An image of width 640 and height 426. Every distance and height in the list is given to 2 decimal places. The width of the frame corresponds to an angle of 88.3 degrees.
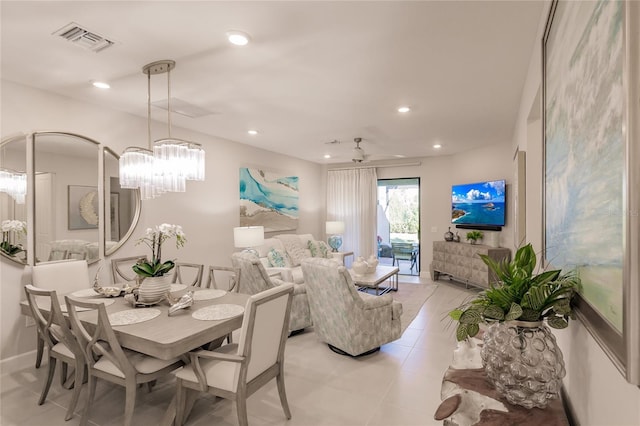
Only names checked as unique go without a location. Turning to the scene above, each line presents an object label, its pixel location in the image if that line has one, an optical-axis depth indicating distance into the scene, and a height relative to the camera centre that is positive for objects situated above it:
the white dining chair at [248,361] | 1.92 -0.94
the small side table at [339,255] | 6.59 -0.87
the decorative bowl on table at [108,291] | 2.81 -0.68
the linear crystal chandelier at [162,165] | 2.80 +0.41
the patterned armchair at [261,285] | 3.67 -0.84
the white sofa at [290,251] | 5.00 -0.74
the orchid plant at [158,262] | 2.59 -0.41
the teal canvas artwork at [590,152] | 0.69 +0.16
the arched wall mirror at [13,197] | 3.03 +0.14
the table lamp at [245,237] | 4.96 -0.38
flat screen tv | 5.65 +0.13
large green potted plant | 1.01 -0.38
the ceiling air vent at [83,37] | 2.19 +1.21
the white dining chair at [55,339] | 2.24 -0.92
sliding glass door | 7.49 -0.26
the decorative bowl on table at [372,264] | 5.30 -0.85
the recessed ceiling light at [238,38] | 2.22 +1.20
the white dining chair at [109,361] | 1.98 -1.00
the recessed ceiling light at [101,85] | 3.05 +1.20
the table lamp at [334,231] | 7.23 -0.41
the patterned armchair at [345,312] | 3.13 -1.00
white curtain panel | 7.64 +0.15
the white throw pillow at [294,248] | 6.14 -0.69
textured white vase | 2.56 -0.61
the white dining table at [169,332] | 1.88 -0.73
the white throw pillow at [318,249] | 6.59 -0.74
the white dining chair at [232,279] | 3.20 -0.67
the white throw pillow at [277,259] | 5.55 -0.80
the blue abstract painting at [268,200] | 5.80 +0.23
